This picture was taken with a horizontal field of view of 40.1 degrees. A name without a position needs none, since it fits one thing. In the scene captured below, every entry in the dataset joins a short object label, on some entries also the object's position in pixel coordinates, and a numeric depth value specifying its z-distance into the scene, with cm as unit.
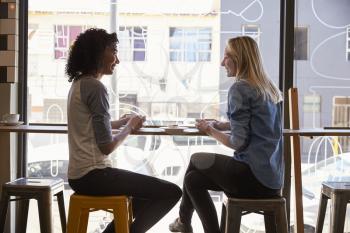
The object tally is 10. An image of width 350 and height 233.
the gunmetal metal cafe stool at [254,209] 221
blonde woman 222
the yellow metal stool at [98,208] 222
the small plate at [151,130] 255
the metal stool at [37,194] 251
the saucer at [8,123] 280
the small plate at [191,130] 252
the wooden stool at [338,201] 246
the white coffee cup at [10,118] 285
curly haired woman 221
